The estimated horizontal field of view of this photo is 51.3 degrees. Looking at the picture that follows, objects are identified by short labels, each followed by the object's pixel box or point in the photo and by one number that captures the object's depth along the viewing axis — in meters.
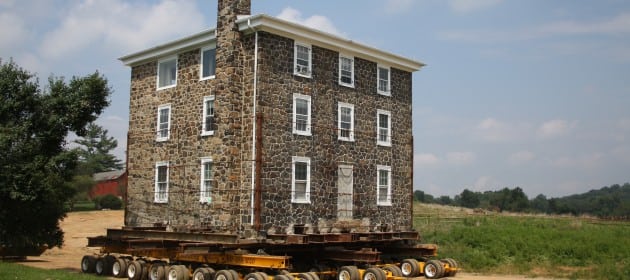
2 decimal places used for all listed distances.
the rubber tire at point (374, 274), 21.39
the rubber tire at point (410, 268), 24.92
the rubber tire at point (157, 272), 21.41
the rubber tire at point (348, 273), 21.64
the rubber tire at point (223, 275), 19.53
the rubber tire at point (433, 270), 24.78
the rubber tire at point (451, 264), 25.45
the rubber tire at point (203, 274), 20.27
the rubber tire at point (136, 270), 22.55
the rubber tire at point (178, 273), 20.86
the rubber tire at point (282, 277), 18.95
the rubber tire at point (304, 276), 19.72
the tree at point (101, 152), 84.38
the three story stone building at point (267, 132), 23.00
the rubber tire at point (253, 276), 19.18
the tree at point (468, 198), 116.01
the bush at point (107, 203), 60.72
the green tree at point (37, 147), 24.89
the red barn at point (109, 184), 70.19
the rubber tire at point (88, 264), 25.09
